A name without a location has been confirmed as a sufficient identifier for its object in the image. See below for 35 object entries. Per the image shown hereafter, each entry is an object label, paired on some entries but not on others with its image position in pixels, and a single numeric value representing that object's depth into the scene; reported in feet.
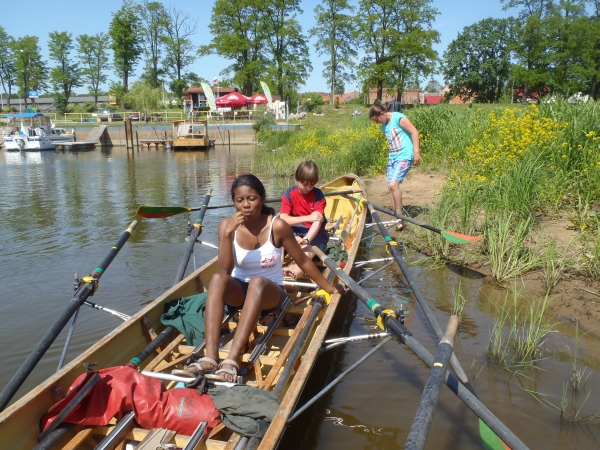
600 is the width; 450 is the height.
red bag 8.17
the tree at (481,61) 153.69
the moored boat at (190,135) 99.09
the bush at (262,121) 108.98
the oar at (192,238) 14.89
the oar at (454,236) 18.08
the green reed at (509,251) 18.01
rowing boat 7.75
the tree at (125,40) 171.12
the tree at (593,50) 121.49
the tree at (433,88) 241.86
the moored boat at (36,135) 100.58
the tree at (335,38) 151.64
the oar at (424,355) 6.90
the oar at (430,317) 8.64
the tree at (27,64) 195.00
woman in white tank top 10.30
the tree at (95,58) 194.90
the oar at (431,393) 6.18
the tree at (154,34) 175.83
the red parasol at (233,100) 122.62
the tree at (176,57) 176.04
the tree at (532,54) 133.28
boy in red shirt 15.98
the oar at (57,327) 8.81
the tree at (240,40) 153.99
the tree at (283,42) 152.97
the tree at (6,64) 201.26
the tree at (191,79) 180.14
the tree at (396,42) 137.80
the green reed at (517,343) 13.08
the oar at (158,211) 19.98
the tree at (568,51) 124.77
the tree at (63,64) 195.52
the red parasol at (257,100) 129.49
